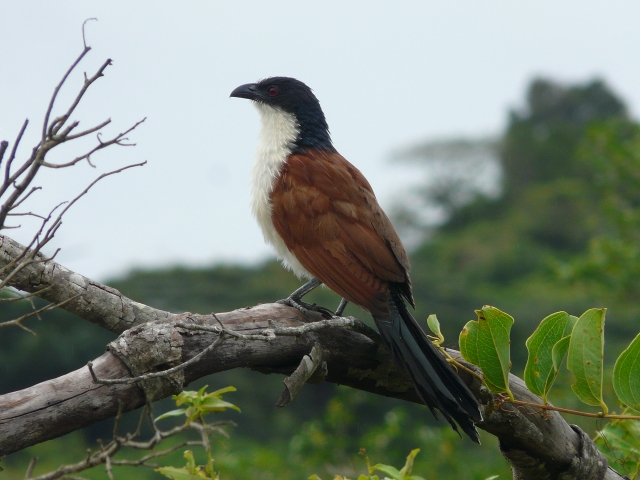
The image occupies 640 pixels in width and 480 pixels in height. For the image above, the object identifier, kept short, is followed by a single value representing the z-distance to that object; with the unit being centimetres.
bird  512
